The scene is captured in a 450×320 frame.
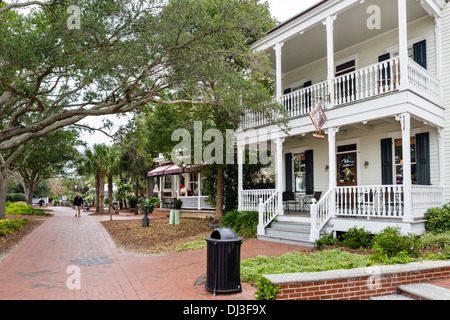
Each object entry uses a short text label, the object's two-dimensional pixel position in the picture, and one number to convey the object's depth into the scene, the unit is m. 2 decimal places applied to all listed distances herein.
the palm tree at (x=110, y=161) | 24.67
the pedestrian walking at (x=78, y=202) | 22.16
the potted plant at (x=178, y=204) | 21.19
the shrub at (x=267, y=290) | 4.35
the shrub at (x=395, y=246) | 6.84
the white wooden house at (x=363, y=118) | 9.24
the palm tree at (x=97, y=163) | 24.66
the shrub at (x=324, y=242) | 8.97
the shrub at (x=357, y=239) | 8.76
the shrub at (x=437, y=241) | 8.01
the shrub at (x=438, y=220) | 8.88
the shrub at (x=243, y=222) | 11.86
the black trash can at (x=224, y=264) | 5.31
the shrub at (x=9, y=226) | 12.38
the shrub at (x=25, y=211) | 23.41
